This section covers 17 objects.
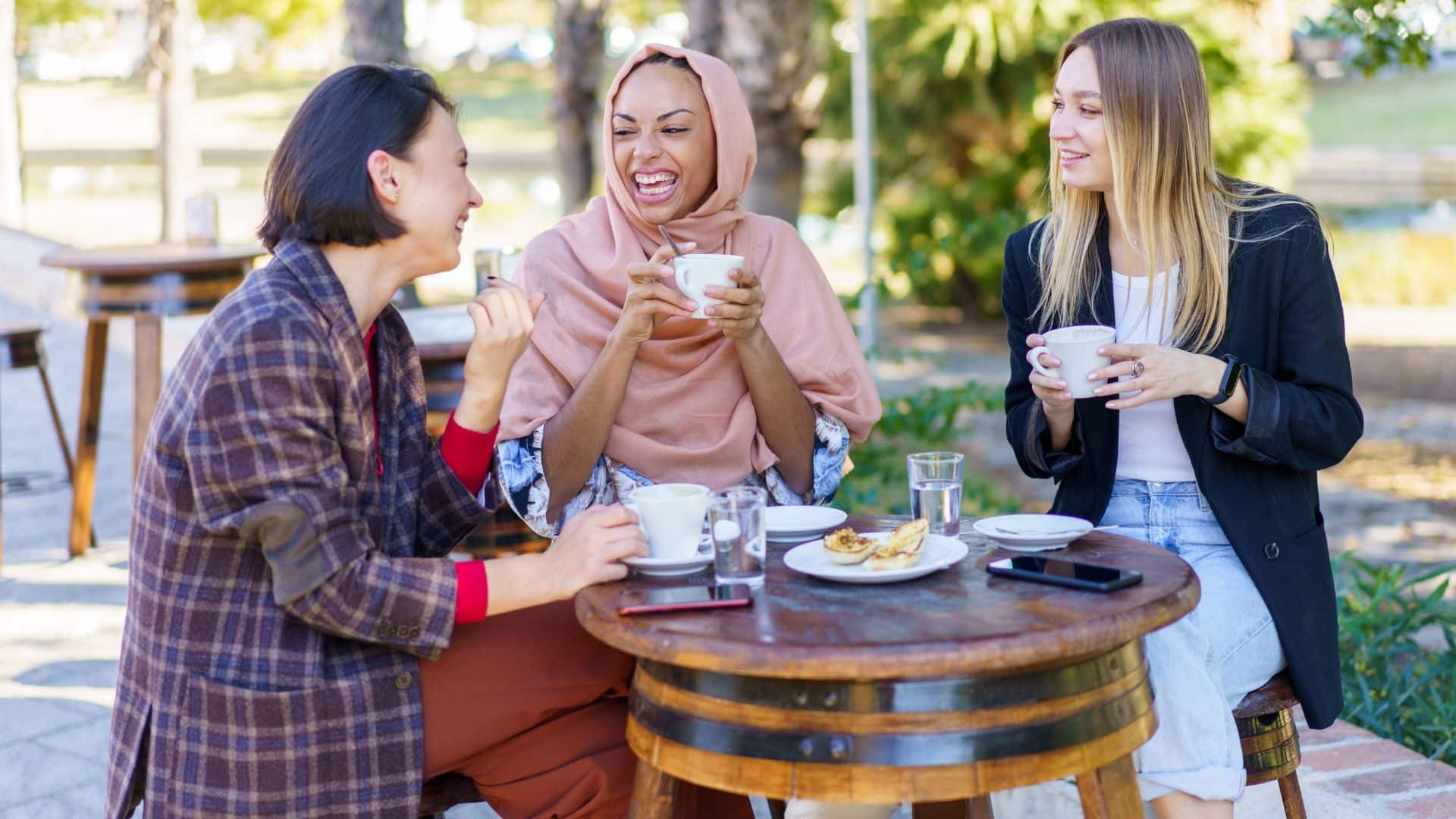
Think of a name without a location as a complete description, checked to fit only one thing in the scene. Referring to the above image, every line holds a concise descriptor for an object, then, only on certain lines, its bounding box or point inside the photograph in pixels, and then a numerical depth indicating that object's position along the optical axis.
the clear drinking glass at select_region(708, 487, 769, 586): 2.02
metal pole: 7.25
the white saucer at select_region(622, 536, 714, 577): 2.12
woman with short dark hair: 2.03
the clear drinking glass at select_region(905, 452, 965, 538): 2.28
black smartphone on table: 1.97
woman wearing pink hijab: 2.88
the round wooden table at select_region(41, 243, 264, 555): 5.07
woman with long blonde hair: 2.50
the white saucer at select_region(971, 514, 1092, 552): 2.22
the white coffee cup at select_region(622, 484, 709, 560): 2.10
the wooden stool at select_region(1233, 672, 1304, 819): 2.45
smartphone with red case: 1.95
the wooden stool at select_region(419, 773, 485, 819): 2.28
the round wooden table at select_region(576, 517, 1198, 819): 1.76
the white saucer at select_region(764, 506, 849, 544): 2.37
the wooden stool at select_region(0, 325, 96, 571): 5.11
